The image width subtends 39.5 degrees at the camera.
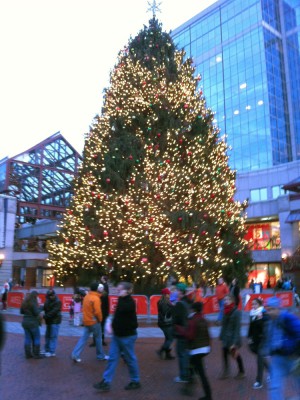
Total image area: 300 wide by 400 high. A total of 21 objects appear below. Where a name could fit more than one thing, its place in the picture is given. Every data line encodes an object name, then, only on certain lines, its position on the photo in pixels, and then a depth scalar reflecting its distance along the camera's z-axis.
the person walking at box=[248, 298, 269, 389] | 6.80
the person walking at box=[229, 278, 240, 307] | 13.61
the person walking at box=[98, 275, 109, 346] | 10.30
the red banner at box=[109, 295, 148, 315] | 16.47
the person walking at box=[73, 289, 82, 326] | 14.84
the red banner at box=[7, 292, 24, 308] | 21.30
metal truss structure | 65.94
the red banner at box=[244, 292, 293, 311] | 17.67
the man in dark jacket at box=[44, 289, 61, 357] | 9.49
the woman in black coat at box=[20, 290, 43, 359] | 9.26
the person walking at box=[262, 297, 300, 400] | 4.70
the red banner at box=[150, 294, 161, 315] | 16.42
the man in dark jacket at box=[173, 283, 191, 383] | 7.14
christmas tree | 18.12
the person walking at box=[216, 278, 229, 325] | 14.82
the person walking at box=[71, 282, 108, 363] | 8.62
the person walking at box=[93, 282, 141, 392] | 6.65
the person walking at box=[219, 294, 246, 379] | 7.27
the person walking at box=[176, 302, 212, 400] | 5.98
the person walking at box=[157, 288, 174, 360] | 9.40
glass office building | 65.44
